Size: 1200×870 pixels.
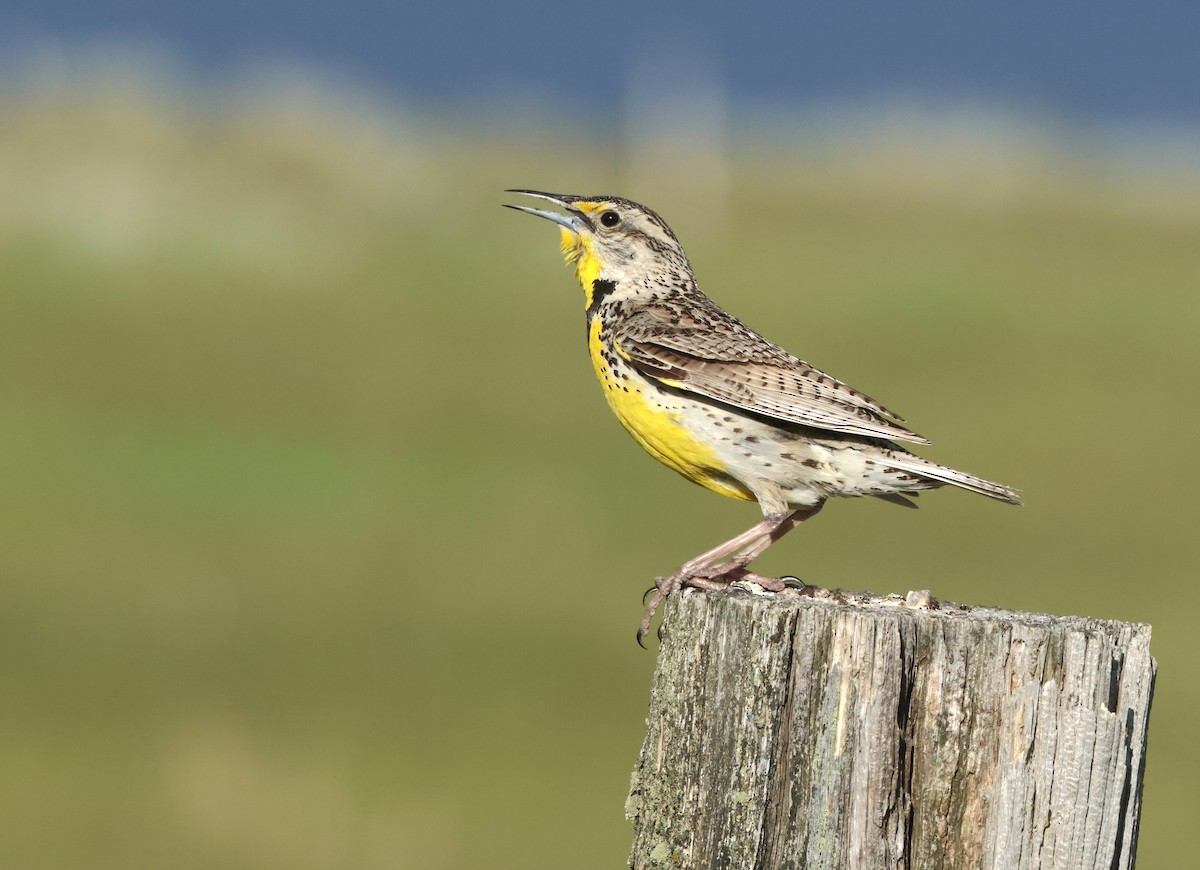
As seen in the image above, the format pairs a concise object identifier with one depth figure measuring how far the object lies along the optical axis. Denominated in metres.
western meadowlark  10.48
